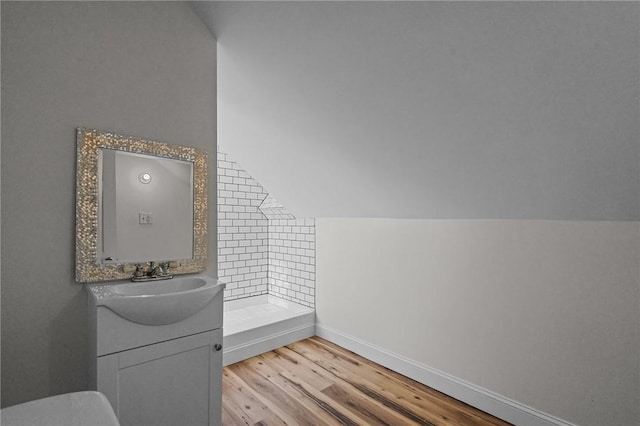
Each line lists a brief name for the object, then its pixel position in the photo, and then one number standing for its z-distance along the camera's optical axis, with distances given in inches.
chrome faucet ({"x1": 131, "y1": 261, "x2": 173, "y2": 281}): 68.2
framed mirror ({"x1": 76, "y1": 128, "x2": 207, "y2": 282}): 61.7
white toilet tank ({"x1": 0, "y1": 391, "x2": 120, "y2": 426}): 35.9
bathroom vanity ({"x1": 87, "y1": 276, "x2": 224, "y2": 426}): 54.7
